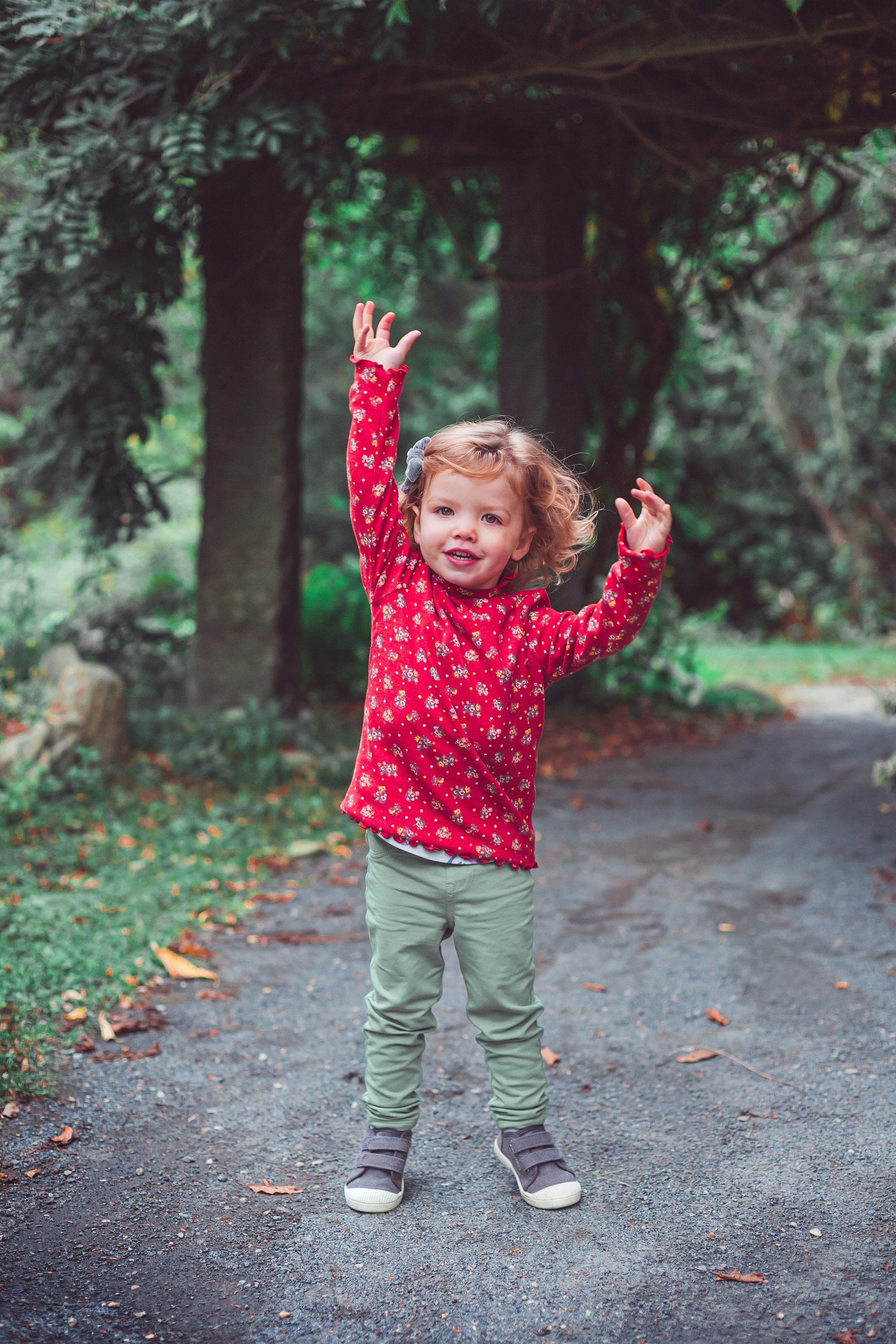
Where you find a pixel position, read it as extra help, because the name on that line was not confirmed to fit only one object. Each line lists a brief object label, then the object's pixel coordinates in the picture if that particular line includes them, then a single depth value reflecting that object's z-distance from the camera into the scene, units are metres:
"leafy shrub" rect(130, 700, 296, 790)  5.04
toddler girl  2.10
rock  4.69
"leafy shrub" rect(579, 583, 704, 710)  7.04
